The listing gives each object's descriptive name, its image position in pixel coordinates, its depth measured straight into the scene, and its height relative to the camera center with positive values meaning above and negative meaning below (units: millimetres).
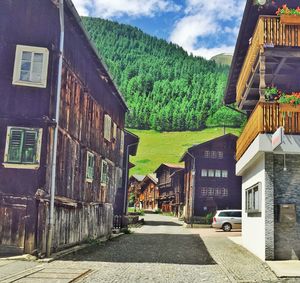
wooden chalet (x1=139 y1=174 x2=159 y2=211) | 67093 -669
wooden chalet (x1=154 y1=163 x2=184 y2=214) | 55146 +606
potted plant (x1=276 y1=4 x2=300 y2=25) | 10816 +5768
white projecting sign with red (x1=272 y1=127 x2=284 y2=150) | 9487 +1650
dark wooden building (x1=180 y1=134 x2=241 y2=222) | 38427 +1718
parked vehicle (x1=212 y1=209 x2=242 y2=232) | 24908 -2091
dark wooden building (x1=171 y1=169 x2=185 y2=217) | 46979 +104
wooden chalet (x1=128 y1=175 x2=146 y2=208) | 76630 +940
